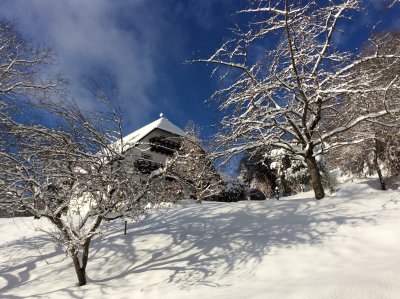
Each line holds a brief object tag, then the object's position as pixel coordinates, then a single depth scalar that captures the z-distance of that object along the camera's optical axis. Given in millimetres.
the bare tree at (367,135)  9188
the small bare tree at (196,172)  17891
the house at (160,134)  29052
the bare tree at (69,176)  6645
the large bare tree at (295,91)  8477
